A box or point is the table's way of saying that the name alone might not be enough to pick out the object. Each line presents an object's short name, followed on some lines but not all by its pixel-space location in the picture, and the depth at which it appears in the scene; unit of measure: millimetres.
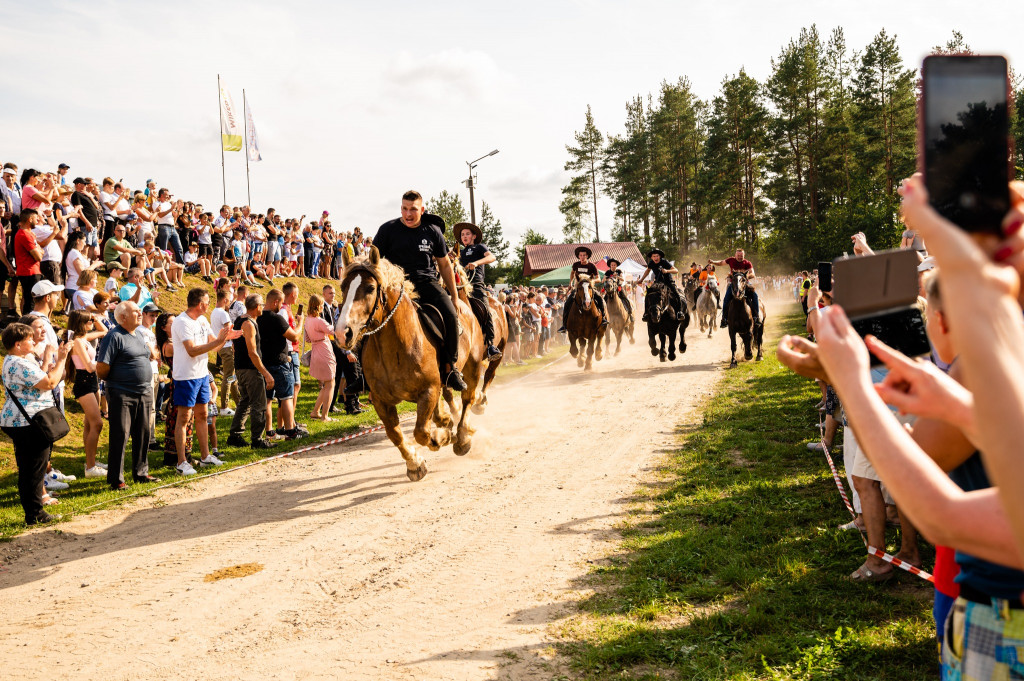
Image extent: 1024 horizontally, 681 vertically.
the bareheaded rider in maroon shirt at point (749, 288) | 17672
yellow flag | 27953
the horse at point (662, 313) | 18203
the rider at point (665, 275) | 18406
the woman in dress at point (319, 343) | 12633
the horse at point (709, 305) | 23944
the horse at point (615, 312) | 20781
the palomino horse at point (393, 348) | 7430
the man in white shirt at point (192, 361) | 9148
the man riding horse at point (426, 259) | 8648
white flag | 29938
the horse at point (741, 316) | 17531
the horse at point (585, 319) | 17766
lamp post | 31891
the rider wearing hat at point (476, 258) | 11594
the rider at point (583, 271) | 17922
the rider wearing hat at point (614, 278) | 20500
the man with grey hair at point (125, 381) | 8562
